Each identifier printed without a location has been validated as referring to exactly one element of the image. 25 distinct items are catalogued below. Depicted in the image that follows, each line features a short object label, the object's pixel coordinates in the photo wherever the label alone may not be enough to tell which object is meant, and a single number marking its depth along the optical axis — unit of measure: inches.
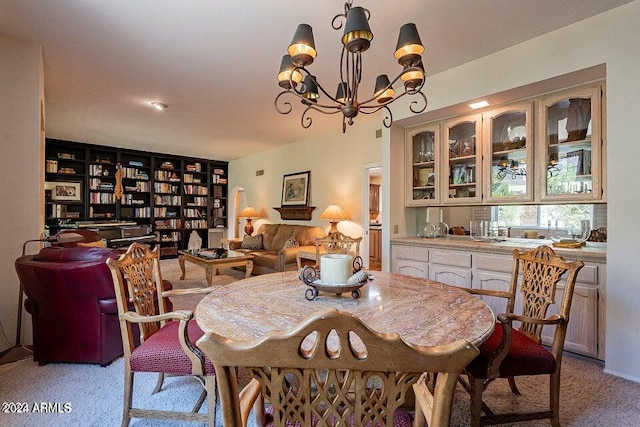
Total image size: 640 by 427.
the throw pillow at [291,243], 205.0
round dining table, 43.4
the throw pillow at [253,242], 236.2
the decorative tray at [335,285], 58.1
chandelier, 60.7
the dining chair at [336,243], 113.8
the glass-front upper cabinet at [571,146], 97.2
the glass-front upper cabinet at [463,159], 126.1
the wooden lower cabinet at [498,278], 91.9
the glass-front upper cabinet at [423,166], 138.5
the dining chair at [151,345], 56.7
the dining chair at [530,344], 56.3
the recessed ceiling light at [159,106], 162.3
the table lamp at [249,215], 275.4
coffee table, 176.2
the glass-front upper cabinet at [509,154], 112.0
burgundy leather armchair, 87.0
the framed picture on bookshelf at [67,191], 243.0
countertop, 93.4
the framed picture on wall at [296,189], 236.8
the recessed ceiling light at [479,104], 118.5
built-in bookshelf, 248.4
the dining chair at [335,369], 23.8
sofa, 193.9
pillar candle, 59.9
